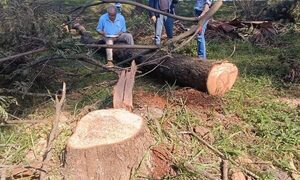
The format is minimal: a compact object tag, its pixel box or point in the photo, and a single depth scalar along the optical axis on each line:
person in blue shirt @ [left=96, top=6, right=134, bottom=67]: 4.35
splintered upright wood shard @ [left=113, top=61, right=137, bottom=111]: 2.74
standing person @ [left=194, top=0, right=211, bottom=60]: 3.78
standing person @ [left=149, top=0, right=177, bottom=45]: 4.28
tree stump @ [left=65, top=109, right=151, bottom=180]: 2.11
